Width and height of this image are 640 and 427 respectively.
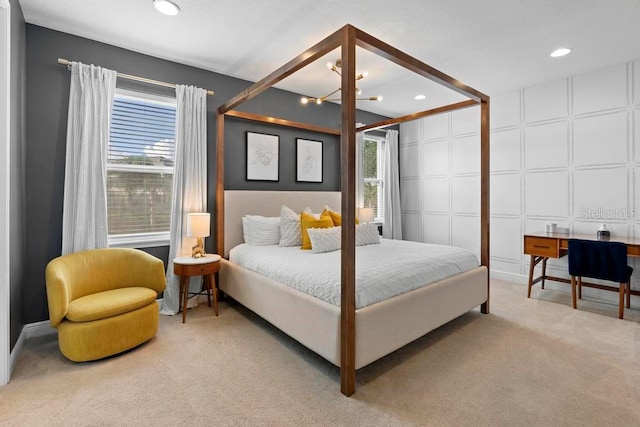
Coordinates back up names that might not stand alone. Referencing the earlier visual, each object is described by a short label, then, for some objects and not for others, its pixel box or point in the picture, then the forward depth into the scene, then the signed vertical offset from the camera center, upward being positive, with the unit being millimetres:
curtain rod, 2789 +1318
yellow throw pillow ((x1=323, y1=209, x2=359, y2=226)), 3863 -31
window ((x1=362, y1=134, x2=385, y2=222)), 5539 +702
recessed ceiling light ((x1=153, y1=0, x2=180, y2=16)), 2412 +1591
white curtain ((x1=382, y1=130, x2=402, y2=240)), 5473 +365
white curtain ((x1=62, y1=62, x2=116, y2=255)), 2797 +487
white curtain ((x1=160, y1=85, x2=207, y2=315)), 3352 +428
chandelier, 3144 +1507
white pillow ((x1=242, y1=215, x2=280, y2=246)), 3689 -181
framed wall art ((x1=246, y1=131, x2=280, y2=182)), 4043 +742
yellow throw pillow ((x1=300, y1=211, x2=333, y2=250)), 3471 -95
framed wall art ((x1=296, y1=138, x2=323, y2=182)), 4512 +775
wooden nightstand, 3064 -531
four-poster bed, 1959 -626
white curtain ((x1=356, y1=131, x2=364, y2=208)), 5090 +661
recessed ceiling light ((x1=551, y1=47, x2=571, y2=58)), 3150 +1620
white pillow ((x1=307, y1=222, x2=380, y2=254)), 3209 -249
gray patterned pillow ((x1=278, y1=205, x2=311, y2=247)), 3600 -186
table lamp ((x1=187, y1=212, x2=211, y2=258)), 3256 -128
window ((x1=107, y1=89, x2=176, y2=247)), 3205 +471
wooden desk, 3465 -357
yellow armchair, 2260 -650
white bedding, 2221 -429
